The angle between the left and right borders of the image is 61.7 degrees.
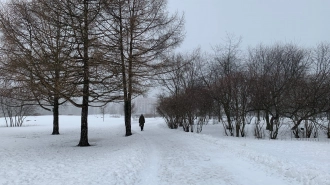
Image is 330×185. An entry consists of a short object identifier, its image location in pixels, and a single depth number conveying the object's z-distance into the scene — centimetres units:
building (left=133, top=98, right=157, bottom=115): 16725
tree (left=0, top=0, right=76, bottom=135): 1202
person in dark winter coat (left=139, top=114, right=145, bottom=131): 2747
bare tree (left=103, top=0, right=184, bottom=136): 1474
